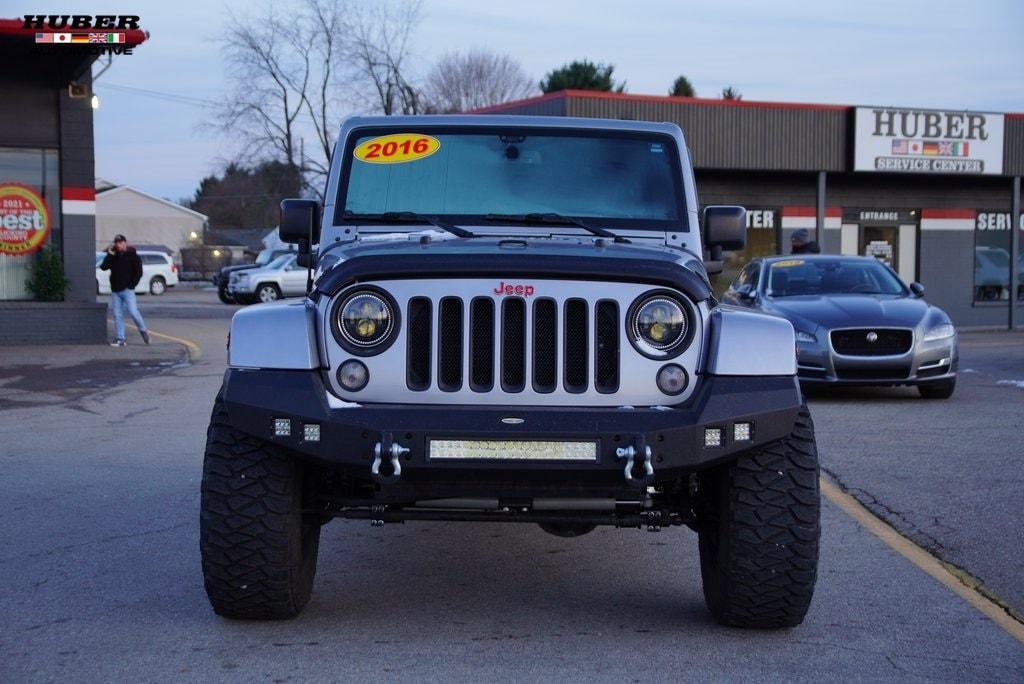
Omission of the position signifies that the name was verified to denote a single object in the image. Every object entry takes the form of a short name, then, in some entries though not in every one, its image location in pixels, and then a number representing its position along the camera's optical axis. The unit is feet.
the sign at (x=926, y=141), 97.09
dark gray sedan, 43.16
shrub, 67.46
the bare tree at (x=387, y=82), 169.99
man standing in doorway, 59.41
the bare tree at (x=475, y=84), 221.46
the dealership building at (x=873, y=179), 94.02
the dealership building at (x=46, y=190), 66.49
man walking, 68.85
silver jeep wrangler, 15.72
